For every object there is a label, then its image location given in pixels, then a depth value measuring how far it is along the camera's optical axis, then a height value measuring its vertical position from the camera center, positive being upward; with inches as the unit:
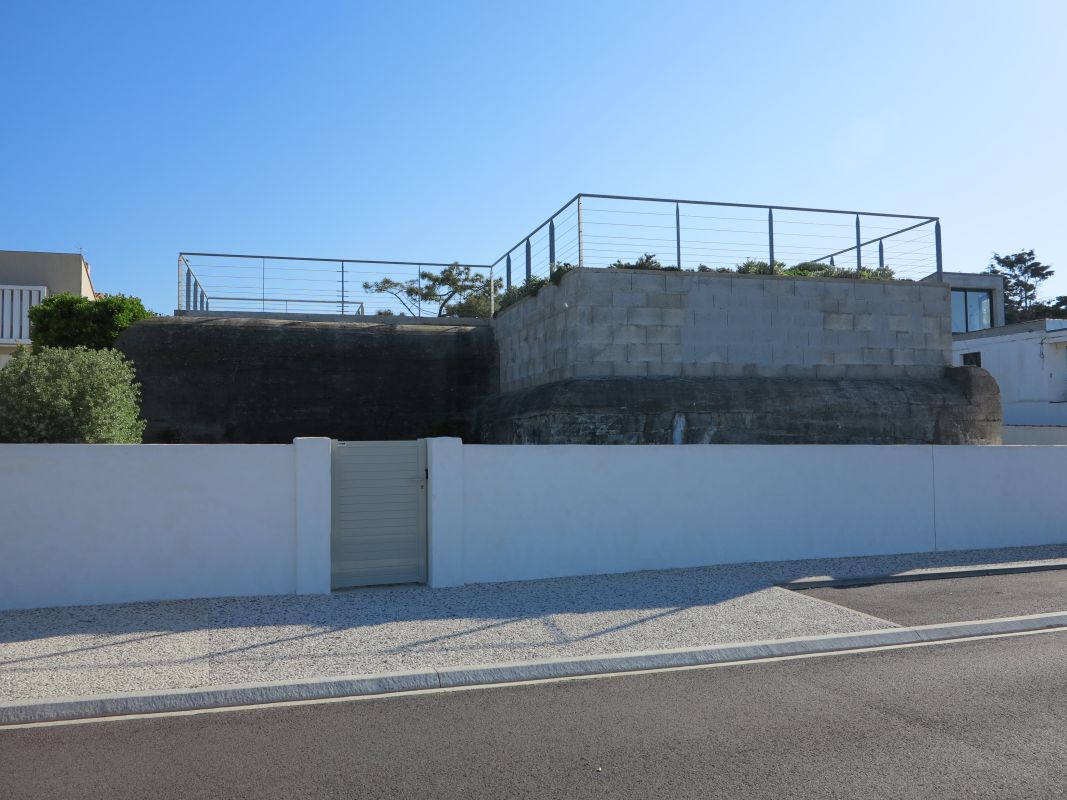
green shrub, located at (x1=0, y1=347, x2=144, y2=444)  369.4 +17.2
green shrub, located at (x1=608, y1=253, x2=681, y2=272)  555.5 +108.5
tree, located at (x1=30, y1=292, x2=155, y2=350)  669.9 +92.0
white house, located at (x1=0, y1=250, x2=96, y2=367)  1159.6 +217.1
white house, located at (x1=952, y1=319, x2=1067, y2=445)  1065.5 +71.7
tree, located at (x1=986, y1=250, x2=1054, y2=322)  2203.5 +385.2
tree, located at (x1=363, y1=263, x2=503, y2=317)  793.6 +144.0
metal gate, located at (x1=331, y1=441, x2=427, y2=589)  376.5 -35.6
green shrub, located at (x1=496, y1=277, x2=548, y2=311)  599.8 +104.0
